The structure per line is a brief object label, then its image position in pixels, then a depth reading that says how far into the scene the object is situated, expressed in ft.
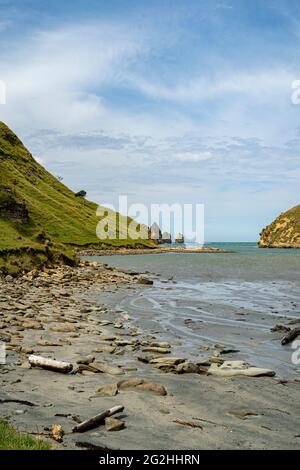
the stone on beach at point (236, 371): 38.34
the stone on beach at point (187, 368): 38.65
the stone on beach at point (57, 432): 22.50
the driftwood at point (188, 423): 25.72
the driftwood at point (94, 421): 23.93
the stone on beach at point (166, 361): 40.42
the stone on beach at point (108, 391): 31.32
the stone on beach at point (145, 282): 143.23
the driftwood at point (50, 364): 37.14
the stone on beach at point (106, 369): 37.49
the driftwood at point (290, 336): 54.03
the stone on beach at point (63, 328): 55.83
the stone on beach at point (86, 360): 39.86
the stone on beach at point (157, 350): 47.09
